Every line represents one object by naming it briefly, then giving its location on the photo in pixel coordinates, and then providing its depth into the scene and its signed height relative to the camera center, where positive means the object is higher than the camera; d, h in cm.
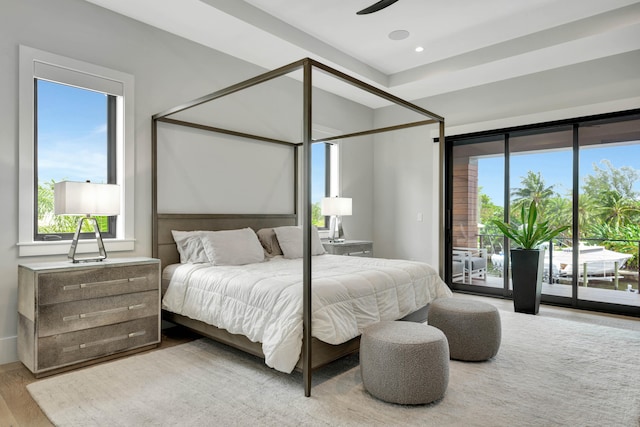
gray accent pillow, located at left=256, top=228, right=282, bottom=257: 414 -34
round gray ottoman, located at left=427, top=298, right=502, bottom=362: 277 -86
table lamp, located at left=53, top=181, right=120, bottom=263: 273 +6
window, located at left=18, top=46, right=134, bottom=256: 287 +57
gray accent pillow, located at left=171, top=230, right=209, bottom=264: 349 -33
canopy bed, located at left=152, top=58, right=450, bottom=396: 232 -47
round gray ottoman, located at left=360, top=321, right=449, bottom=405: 212 -87
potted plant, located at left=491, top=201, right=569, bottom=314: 425 -57
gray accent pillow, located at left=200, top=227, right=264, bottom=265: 341 -34
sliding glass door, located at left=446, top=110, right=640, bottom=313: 426 +10
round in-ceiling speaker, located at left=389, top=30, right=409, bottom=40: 407 +186
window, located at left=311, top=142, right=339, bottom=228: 545 +51
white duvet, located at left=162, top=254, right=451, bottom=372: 233 -61
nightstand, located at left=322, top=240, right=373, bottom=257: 486 -48
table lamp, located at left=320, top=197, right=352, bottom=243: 496 +0
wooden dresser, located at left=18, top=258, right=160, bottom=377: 253 -71
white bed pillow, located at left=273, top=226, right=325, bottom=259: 407 -34
